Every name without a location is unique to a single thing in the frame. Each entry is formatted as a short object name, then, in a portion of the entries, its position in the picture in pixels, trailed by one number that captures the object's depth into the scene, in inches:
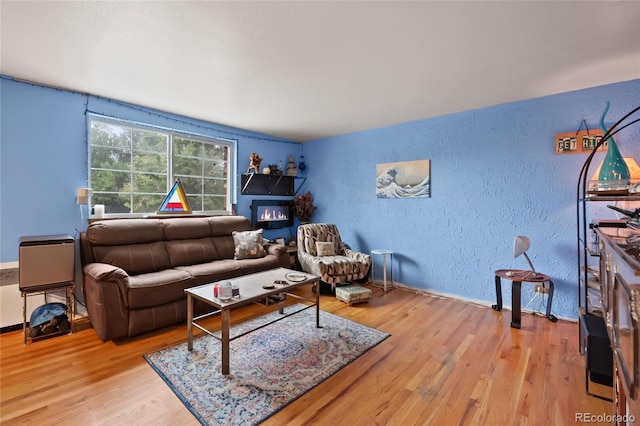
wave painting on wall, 153.4
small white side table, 158.1
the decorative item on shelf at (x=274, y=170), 192.2
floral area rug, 67.5
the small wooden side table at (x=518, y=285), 108.4
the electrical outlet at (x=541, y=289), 119.5
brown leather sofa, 98.3
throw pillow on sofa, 146.7
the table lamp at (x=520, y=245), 114.0
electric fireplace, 185.8
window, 130.4
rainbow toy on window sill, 145.3
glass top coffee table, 79.0
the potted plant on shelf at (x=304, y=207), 201.2
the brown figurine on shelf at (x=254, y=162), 178.4
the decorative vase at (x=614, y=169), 68.7
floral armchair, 146.4
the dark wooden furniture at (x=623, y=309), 32.4
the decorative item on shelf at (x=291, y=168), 203.3
